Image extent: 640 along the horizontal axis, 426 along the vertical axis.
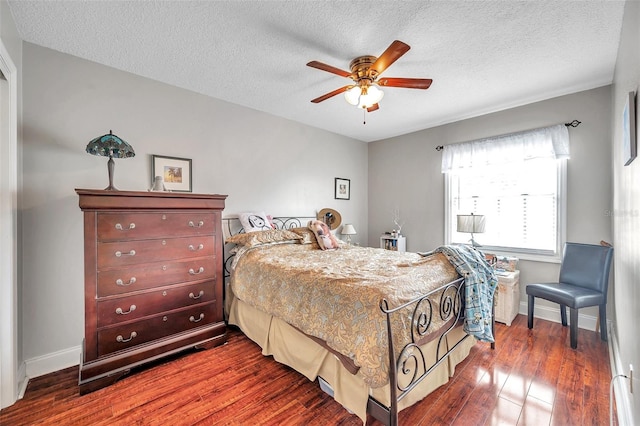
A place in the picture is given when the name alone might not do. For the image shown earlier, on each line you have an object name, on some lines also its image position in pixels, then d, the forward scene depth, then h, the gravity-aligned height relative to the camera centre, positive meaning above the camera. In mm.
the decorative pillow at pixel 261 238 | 2875 -315
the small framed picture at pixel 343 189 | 4773 +402
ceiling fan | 2182 +1098
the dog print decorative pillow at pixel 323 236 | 3287 -330
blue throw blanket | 1999 -618
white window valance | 3139 +837
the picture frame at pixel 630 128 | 1352 +449
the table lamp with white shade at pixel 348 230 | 4605 -347
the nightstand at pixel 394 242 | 4469 -561
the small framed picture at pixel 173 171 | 2785 +426
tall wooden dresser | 1960 -577
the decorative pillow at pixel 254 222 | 3277 -149
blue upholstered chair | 2492 -791
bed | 1449 -734
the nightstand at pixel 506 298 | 3078 -1040
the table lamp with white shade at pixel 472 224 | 3297 -172
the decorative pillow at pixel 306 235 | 3291 -320
